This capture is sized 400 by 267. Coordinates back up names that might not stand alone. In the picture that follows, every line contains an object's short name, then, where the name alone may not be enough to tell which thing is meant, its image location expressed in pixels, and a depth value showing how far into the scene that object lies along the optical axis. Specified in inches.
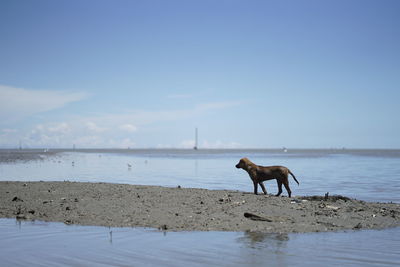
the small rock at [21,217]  459.2
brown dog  603.5
